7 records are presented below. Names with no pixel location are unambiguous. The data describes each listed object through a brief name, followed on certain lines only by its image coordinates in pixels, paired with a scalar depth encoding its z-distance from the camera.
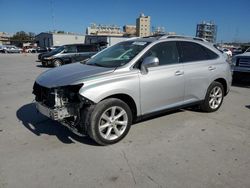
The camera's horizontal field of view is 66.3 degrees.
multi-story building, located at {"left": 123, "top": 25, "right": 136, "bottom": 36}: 98.42
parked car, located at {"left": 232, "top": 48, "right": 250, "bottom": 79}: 6.97
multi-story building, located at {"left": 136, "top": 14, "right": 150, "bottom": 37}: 84.55
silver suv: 2.91
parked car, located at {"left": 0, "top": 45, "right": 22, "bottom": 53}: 37.04
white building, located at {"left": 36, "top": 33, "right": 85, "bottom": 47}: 49.05
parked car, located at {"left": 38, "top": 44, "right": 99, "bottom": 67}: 13.26
